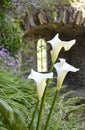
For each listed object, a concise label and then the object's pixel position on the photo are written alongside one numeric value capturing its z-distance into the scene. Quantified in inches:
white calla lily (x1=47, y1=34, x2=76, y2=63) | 55.0
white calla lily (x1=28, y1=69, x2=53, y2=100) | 51.0
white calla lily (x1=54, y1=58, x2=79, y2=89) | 52.6
